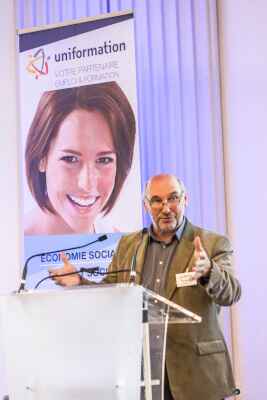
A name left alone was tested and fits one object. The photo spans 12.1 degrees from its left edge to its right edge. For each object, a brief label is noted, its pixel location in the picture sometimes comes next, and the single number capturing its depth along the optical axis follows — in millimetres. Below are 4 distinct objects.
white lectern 4147
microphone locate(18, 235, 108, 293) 4319
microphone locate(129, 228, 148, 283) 4282
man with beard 4678
